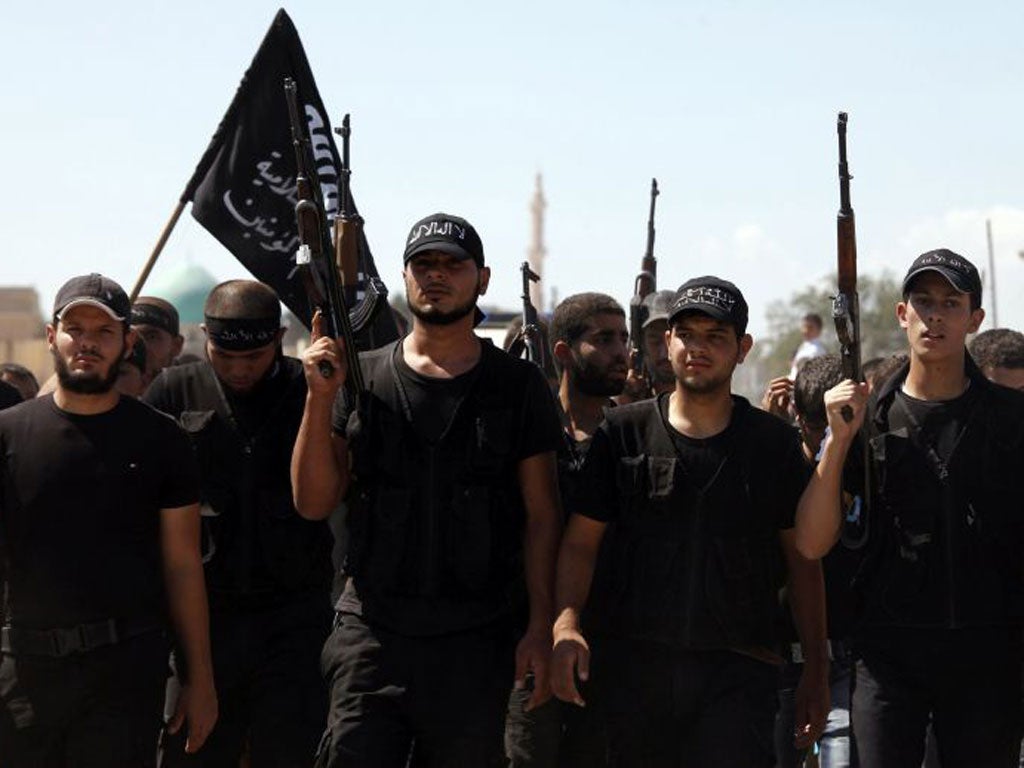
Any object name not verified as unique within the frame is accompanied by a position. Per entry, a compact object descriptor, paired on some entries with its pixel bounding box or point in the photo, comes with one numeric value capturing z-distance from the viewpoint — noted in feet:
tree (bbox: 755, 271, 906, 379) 433.07
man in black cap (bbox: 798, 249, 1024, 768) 37.27
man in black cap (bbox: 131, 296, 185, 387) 54.44
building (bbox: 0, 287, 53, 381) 246.47
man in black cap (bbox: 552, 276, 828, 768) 36.01
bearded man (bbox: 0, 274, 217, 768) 36.32
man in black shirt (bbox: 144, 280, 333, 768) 41.27
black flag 55.72
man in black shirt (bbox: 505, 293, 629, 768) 41.73
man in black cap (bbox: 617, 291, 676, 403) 49.85
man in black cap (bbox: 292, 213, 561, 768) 35.63
